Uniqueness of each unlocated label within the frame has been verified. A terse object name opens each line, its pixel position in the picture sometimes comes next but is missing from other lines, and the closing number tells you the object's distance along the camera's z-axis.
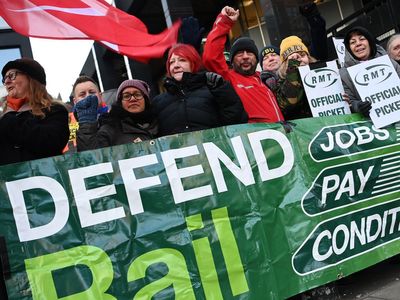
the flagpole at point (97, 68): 20.49
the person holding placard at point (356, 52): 4.12
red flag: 3.32
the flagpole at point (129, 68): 16.51
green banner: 2.56
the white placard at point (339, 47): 4.83
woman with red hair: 3.37
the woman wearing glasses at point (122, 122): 3.22
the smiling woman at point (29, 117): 2.74
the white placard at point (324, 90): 4.00
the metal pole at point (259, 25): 14.31
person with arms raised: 3.69
